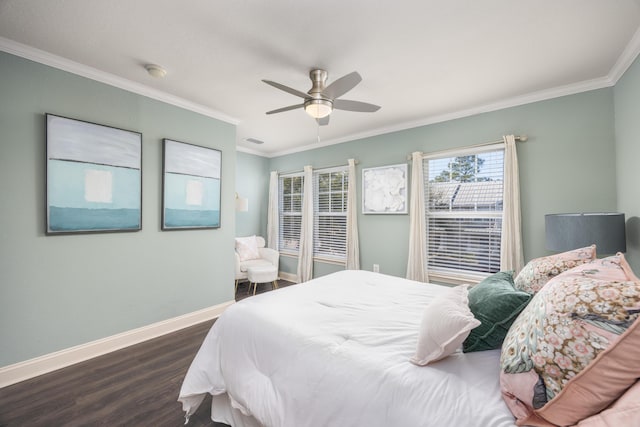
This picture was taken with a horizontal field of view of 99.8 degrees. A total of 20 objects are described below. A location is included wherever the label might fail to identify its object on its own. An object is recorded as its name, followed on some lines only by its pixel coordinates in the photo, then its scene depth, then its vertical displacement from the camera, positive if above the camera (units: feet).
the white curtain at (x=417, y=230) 12.08 -0.62
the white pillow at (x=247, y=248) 15.92 -1.91
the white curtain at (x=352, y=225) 14.38 -0.47
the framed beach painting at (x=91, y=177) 7.65 +1.20
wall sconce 15.39 +0.70
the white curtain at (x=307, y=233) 16.47 -1.03
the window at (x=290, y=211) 17.89 +0.35
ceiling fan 6.90 +3.33
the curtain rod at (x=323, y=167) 15.14 +2.93
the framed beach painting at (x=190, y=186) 10.23 +1.22
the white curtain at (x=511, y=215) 9.83 +0.05
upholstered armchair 14.93 -2.38
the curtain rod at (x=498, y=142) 9.91 +2.87
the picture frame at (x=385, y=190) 12.96 +1.34
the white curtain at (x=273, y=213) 18.30 +0.22
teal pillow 3.96 -1.51
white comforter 3.33 -2.23
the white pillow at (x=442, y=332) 3.69 -1.62
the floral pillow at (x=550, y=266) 5.26 -1.01
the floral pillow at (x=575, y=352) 2.41 -1.32
